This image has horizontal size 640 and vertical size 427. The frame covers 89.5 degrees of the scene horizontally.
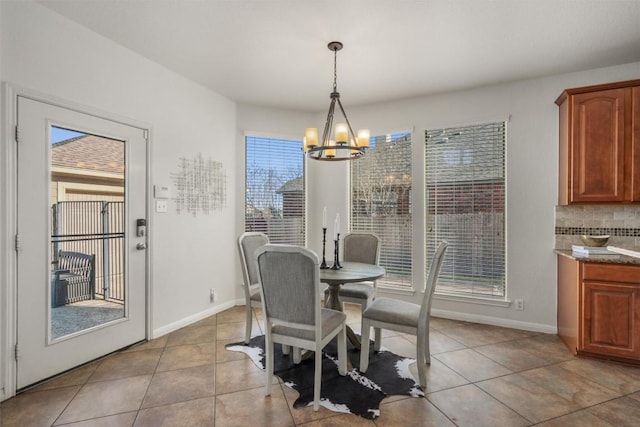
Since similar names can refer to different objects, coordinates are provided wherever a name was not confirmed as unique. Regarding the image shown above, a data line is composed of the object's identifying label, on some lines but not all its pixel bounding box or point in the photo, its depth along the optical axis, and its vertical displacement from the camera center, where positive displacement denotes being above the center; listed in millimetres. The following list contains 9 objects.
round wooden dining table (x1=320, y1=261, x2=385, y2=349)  2539 -509
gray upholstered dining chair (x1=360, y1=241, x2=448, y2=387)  2367 -806
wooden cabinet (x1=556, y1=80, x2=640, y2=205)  2889 +649
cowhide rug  2139 -1251
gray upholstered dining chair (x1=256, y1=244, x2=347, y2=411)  2049 -582
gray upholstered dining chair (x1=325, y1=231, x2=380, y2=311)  3248 -479
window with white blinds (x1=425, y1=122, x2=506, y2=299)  3699 +101
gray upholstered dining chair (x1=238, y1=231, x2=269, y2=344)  3111 -548
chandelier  2711 +649
